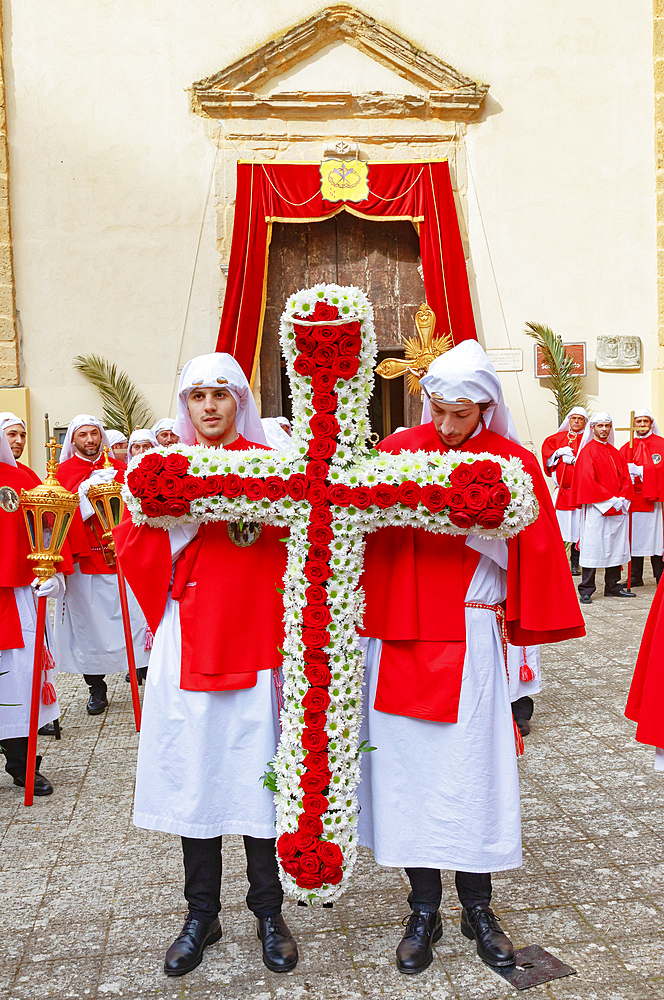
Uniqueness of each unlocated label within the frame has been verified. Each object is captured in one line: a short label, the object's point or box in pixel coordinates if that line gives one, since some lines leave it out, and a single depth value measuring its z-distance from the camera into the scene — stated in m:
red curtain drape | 12.23
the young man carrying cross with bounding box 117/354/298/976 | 2.77
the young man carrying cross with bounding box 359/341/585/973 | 2.78
